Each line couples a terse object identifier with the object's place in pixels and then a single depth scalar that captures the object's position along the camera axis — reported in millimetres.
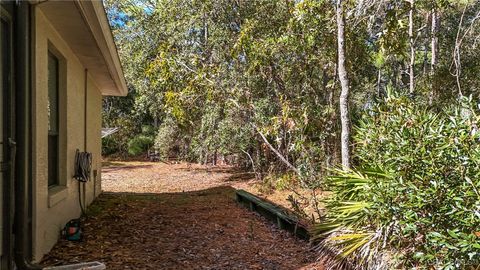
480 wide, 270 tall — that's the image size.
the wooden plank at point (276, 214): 5719
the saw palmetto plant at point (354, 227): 3596
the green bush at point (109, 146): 21859
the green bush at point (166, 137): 17344
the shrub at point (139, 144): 21453
